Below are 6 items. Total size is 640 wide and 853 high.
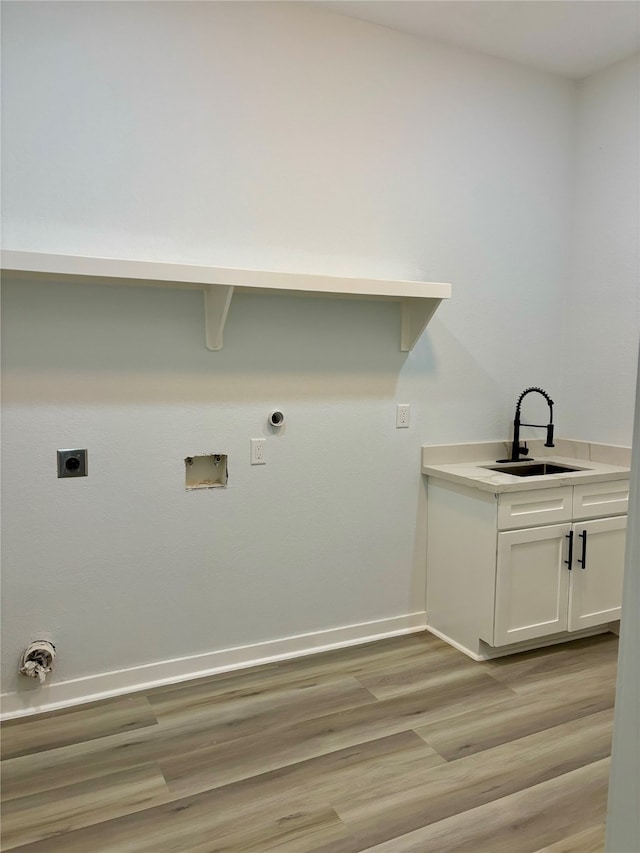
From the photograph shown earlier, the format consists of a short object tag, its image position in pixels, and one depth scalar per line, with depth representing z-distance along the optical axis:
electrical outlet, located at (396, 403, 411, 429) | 3.05
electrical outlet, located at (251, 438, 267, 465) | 2.73
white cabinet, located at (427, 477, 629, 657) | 2.79
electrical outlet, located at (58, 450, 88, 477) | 2.38
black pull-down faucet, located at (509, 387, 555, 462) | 3.23
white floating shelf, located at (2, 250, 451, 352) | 2.09
